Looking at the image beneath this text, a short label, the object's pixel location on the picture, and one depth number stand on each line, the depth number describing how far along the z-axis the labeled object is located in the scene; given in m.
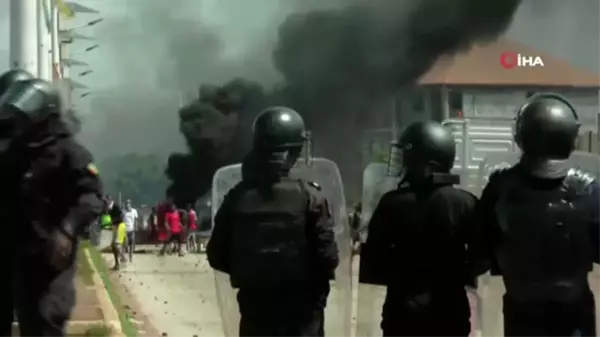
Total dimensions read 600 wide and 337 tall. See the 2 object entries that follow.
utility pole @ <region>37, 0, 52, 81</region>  17.99
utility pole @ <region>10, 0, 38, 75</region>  16.30
